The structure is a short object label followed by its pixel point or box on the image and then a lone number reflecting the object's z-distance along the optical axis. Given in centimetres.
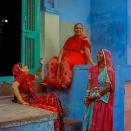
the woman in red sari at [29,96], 418
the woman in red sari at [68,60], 516
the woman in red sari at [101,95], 411
